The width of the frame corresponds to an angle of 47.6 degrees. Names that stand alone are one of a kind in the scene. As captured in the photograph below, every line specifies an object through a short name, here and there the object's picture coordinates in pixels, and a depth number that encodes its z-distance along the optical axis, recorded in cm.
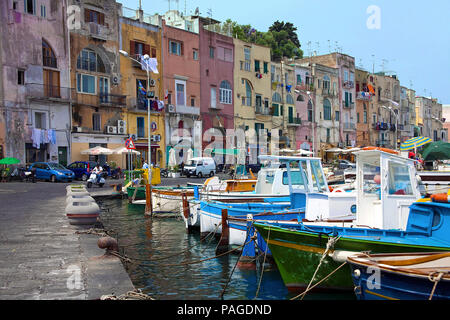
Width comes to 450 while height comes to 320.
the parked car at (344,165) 5452
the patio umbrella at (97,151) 4000
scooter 3177
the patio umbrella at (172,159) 4473
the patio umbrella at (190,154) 4778
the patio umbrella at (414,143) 3116
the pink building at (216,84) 5238
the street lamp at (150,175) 2661
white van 4259
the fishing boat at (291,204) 1320
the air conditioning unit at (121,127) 4381
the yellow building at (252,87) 5641
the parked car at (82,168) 3653
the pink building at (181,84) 4844
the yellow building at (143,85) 4500
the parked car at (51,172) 3438
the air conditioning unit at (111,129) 4284
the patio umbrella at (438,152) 3184
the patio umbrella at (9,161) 3367
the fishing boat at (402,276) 667
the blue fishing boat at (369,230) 907
